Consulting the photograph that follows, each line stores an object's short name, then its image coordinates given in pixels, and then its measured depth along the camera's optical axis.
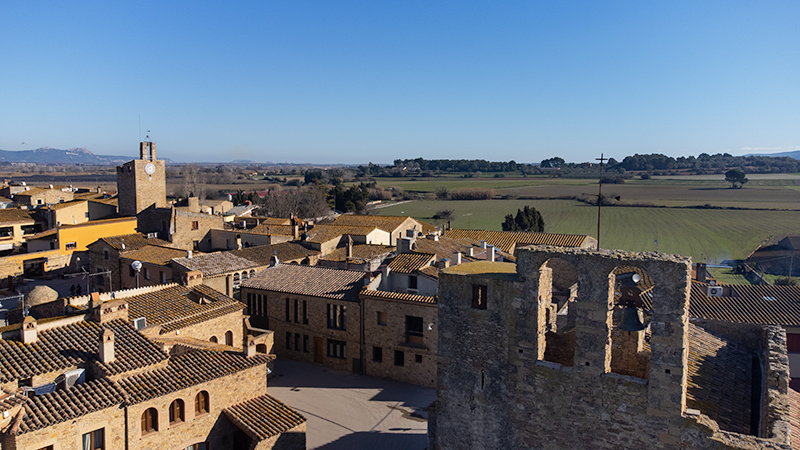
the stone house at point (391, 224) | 46.69
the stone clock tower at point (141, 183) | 52.44
